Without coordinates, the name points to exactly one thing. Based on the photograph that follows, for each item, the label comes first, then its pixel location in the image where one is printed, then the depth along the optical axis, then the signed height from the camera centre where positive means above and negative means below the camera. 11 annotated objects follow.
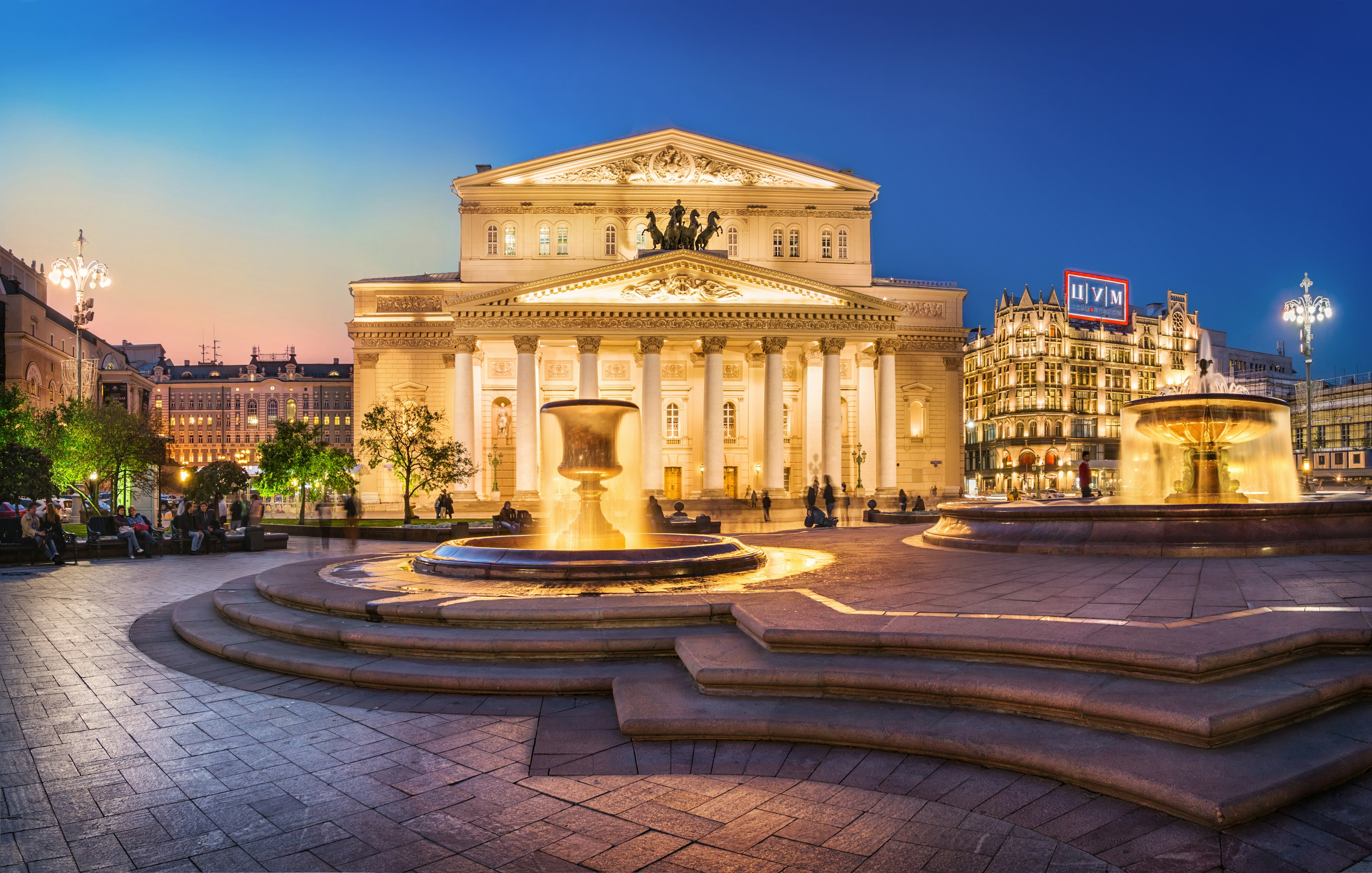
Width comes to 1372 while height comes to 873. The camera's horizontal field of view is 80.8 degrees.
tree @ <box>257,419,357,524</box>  39.25 -0.18
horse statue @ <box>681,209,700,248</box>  41.81 +11.58
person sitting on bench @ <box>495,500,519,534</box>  21.62 -1.76
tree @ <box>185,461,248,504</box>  32.94 -0.88
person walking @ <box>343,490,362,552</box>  19.88 -1.44
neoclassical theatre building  41.97 +6.39
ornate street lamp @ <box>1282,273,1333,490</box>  38.50 +6.52
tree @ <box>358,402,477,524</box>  35.97 +0.35
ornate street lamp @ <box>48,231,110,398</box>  31.86 +7.50
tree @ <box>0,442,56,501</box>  22.47 -0.30
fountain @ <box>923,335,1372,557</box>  10.73 -0.87
